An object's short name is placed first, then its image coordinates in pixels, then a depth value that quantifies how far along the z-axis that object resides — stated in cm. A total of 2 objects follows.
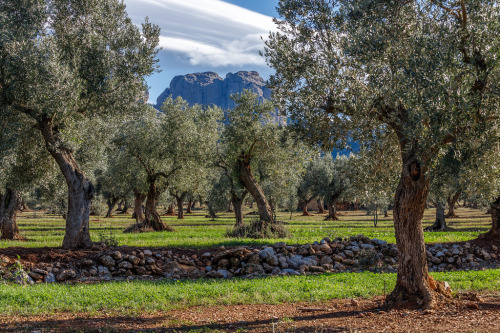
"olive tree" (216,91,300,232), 2847
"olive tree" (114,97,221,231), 3334
